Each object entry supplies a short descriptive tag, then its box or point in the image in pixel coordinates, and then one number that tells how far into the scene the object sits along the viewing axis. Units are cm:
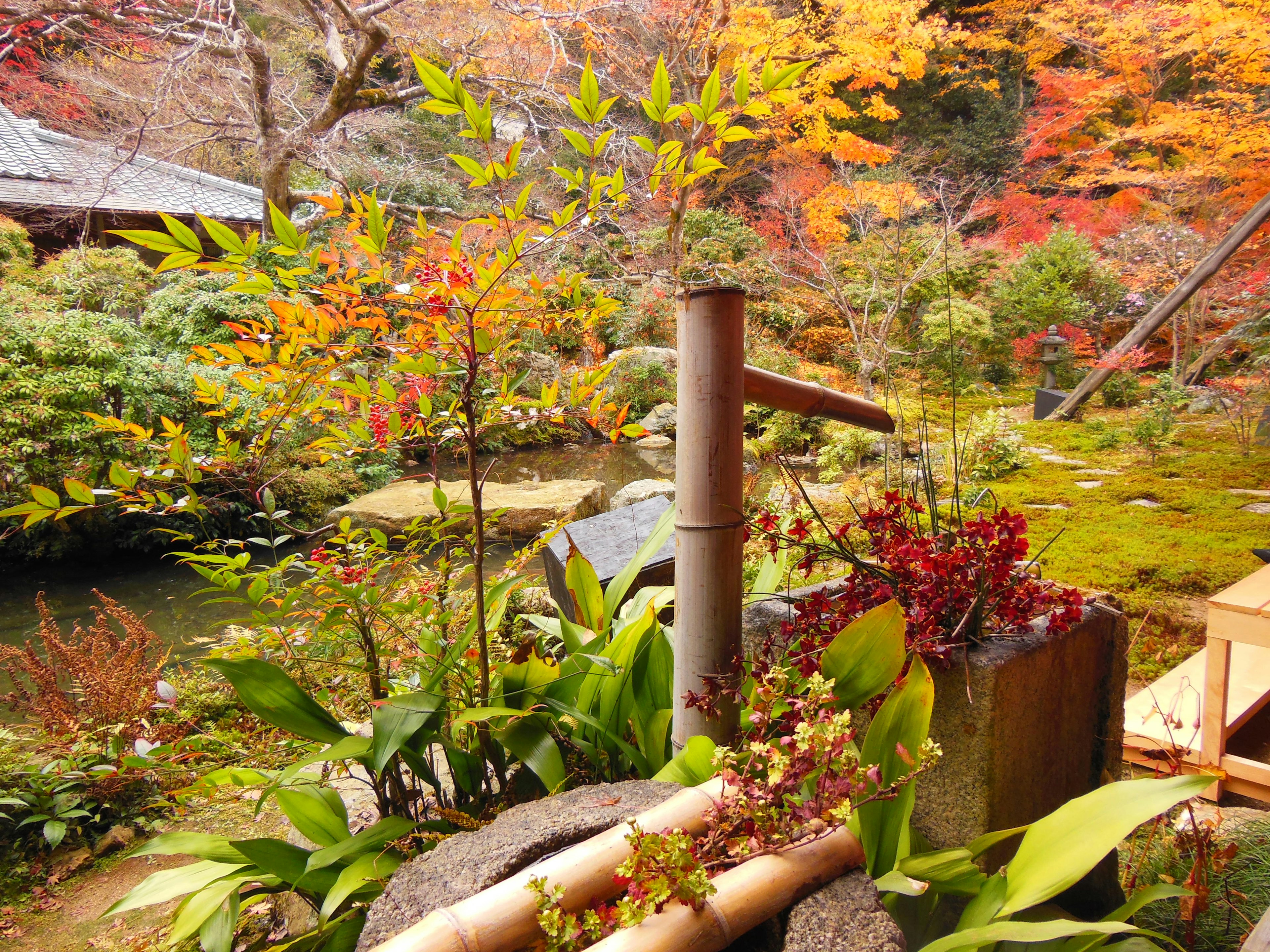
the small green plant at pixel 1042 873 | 67
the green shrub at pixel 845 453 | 539
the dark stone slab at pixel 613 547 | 220
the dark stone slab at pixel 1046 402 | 656
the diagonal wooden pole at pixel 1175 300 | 454
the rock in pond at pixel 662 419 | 798
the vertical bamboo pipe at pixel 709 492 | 93
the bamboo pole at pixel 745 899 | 68
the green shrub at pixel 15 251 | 570
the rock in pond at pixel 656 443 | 790
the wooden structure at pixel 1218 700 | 153
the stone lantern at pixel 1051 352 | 702
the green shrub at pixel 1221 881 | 106
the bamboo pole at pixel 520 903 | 69
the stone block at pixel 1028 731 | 96
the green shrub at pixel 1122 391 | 633
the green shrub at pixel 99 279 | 562
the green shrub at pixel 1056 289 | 778
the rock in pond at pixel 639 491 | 537
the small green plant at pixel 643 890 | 68
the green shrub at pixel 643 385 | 852
